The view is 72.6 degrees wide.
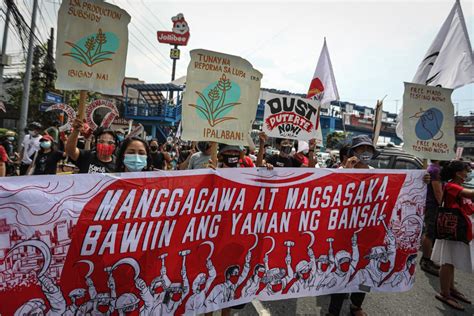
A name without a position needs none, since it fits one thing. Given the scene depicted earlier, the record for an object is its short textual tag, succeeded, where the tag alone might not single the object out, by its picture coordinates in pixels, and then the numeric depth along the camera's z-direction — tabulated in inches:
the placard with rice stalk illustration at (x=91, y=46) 100.2
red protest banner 80.0
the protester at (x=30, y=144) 278.7
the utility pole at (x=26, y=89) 482.4
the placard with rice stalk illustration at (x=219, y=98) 106.7
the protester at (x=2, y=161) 167.5
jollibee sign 1454.2
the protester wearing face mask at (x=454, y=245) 138.6
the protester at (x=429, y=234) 183.2
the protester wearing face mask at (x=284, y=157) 201.8
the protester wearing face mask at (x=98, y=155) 118.5
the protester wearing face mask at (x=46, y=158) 190.5
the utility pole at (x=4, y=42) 233.5
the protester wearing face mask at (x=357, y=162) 121.3
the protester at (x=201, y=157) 171.7
